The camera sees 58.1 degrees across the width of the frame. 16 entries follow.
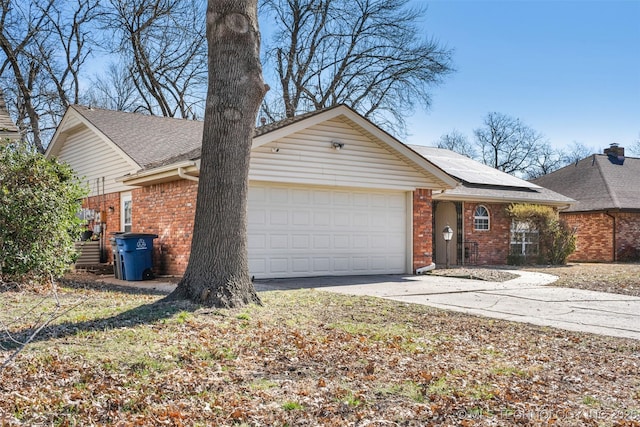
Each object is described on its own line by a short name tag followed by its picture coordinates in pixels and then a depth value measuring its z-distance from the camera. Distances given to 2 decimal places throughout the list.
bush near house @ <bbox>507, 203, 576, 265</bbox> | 19.58
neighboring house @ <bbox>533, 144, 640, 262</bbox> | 23.20
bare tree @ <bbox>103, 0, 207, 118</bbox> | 26.47
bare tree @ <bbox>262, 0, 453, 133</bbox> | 28.22
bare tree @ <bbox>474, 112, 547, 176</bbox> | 47.03
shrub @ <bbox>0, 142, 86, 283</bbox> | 9.93
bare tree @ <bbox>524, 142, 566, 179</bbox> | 48.00
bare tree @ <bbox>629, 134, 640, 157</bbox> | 48.17
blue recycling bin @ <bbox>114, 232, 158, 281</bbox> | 13.08
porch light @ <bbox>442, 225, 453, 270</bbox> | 15.63
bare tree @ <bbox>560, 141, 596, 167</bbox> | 50.28
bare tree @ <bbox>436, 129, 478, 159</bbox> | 48.59
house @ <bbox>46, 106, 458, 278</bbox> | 12.52
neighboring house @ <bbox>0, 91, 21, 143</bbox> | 12.06
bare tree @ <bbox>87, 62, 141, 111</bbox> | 31.83
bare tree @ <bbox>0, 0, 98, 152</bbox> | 24.61
